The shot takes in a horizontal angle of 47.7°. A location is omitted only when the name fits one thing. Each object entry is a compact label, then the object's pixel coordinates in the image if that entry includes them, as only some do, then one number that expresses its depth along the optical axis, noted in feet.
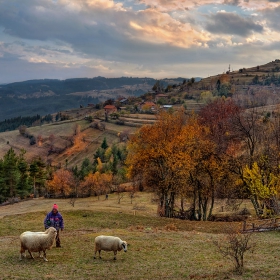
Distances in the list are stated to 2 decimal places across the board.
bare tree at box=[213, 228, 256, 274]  56.64
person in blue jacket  78.50
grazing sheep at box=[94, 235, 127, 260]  69.00
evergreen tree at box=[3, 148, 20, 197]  288.14
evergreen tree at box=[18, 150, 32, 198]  315.78
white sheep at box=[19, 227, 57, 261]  64.54
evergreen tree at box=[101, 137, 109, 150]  542.57
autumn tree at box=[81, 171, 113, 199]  319.88
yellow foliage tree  129.08
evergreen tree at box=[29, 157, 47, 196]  322.24
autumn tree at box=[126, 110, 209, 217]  147.84
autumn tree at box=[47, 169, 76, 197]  335.67
